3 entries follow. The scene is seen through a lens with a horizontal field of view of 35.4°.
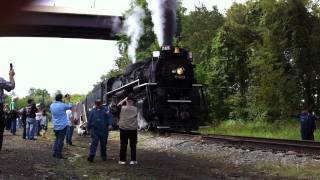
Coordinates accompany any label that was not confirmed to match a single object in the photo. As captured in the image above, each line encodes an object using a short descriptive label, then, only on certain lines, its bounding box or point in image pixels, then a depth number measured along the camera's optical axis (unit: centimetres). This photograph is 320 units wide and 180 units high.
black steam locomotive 1936
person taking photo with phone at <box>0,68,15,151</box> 832
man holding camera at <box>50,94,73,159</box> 1210
